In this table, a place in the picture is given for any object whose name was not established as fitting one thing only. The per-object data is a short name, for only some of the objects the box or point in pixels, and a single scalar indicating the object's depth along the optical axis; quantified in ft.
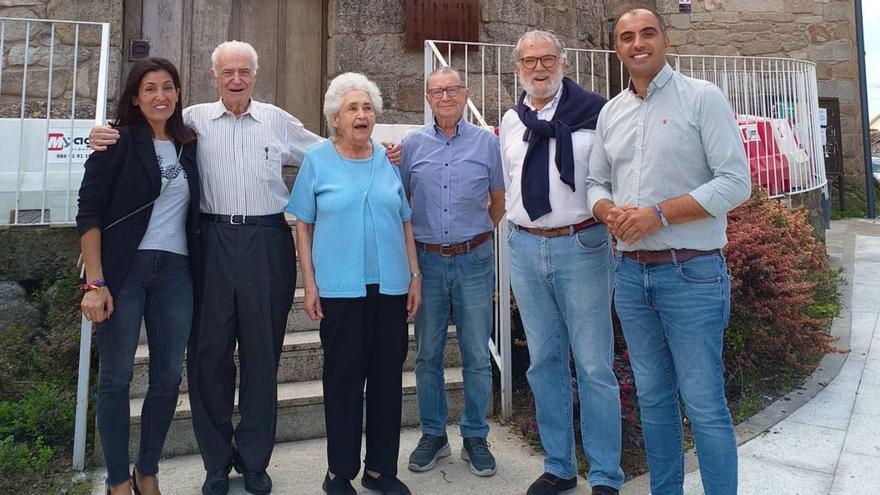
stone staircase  9.39
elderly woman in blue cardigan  7.66
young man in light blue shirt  6.32
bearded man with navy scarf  7.59
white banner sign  12.63
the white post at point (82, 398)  8.86
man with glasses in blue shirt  8.61
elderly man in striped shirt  7.92
